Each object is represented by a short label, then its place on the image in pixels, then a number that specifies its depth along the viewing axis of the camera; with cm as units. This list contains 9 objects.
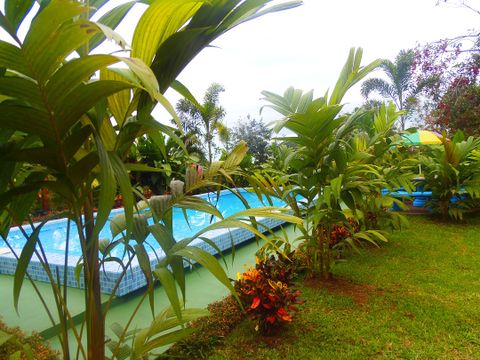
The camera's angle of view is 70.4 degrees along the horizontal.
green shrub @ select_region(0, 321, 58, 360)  161
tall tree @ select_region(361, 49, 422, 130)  1399
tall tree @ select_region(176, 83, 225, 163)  1056
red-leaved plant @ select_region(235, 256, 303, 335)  193
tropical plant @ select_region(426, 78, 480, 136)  686
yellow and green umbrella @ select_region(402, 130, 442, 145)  688
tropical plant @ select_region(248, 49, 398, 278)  223
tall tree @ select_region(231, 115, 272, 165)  1261
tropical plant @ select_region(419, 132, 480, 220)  467
